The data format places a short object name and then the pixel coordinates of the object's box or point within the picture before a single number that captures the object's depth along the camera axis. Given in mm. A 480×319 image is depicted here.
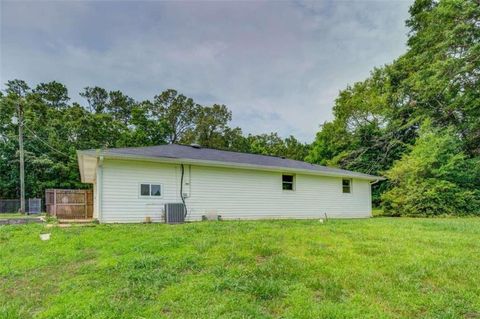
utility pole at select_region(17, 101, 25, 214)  18353
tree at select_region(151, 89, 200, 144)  33375
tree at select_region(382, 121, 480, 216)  16031
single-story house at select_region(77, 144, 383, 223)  9922
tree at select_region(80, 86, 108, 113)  33281
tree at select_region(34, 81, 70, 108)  29453
